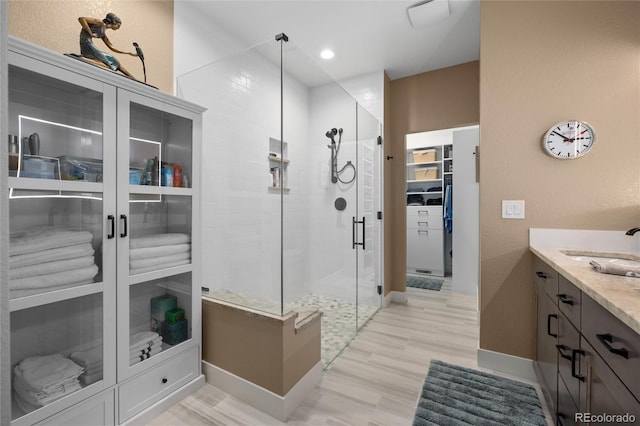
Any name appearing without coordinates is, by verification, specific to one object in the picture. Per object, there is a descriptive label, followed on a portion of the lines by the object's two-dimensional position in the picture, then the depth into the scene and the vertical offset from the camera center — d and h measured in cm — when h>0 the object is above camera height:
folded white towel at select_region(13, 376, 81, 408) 121 -80
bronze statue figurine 143 +87
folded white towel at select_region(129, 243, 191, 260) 155 -23
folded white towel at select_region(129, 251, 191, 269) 154 -29
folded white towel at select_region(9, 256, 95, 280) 117 -25
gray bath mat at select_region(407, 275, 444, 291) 427 -112
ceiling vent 229 +167
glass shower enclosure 185 +21
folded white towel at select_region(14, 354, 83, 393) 124 -73
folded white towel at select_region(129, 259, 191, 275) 154 -32
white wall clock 186 +48
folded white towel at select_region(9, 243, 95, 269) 117 -20
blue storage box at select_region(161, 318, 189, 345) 177 -76
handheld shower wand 256 +54
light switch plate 202 +2
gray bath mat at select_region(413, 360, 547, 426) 158 -115
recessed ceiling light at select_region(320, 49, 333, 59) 296 +167
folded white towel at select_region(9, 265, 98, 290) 117 -30
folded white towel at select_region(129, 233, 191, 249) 157 -17
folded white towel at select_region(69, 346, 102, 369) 140 -72
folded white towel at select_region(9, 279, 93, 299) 115 -34
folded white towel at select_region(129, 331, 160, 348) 158 -73
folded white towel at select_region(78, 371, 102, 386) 136 -81
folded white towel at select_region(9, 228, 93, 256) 118 -13
